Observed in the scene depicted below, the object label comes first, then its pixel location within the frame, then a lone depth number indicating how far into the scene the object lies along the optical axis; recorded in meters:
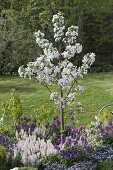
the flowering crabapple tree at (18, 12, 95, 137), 7.37
